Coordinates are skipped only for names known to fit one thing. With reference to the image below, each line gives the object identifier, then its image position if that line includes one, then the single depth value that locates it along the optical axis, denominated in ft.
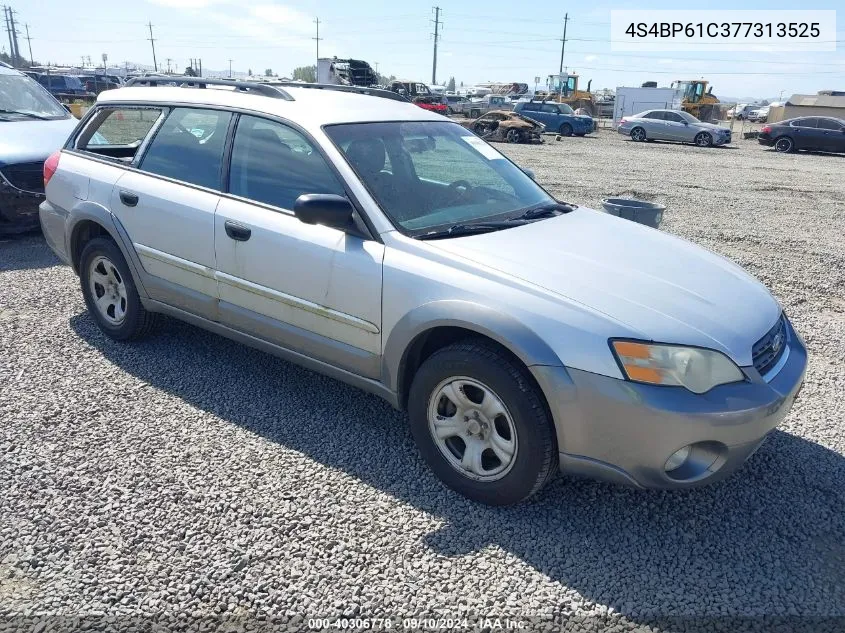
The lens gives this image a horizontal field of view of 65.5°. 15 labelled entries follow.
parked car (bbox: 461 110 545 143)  80.33
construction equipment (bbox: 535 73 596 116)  167.84
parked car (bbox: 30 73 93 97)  127.24
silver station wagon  8.67
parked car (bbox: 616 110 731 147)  86.63
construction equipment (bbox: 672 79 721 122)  138.92
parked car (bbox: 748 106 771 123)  179.15
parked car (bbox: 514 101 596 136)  98.94
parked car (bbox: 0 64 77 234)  23.06
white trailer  139.03
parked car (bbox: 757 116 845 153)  78.95
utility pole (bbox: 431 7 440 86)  269.09
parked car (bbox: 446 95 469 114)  143.82
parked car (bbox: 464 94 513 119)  138.10
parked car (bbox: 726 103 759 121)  185.00
